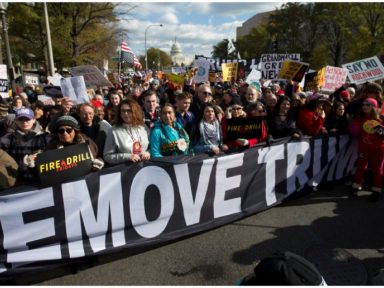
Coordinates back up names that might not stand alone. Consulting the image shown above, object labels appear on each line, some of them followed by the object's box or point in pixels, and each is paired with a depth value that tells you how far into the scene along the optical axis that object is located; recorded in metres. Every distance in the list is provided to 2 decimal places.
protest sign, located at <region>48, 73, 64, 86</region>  9.19
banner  3.22
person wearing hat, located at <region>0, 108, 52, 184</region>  3.76
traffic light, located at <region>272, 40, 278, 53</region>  19.18
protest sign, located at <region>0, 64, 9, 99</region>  8.01
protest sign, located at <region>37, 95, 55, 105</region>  7.84
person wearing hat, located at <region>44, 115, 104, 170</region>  3.57
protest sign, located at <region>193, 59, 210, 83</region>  10.34
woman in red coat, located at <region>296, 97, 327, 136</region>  5.52
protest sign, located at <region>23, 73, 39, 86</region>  11.98
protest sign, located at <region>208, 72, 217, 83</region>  15.75
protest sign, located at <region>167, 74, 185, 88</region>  10.71
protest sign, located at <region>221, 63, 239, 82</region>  11.76
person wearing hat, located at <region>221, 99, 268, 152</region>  4.55
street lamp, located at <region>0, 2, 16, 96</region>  12.54
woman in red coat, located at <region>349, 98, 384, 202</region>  5.16
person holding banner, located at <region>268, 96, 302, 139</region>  5.36
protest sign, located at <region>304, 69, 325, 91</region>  9.98
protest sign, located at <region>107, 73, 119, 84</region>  13.55
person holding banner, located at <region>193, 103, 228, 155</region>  4.56
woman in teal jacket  4.14
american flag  13.74
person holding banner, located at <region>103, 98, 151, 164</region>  3.72
